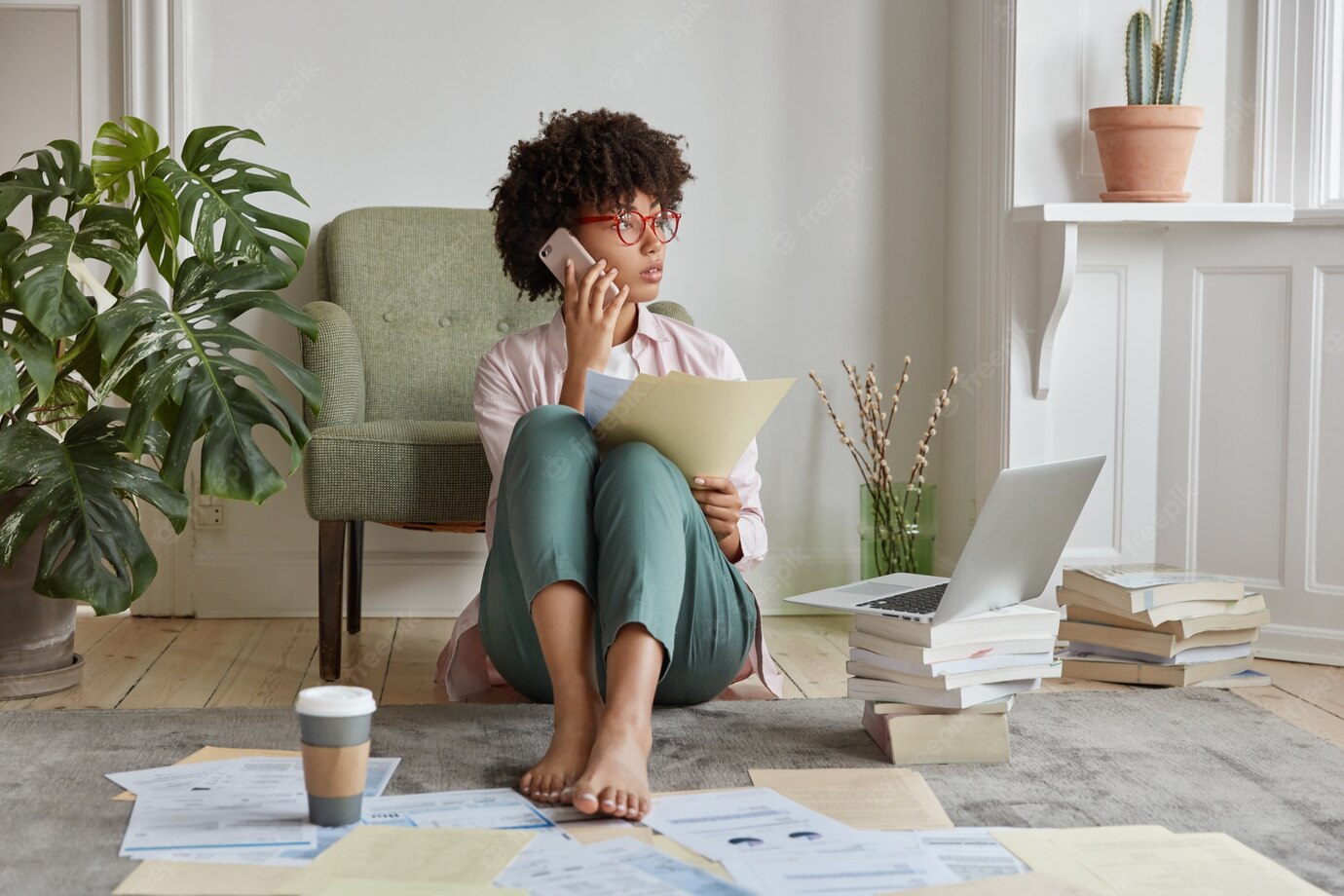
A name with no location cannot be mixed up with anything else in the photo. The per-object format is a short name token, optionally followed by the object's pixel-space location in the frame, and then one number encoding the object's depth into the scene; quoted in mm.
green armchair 4852
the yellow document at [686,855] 3562
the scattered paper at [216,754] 3930
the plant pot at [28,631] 4497
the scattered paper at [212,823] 3614
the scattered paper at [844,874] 3520
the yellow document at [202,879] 3498
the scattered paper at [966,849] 3589
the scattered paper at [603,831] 3635
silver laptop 3853
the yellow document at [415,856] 3502
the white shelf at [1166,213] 4804
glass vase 5194
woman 3788
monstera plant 4280
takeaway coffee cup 3571
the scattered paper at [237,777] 3796
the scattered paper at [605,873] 3499
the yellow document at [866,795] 3746
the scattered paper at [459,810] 3689
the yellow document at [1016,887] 3513
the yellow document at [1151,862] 3553
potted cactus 4809
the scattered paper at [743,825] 3630
